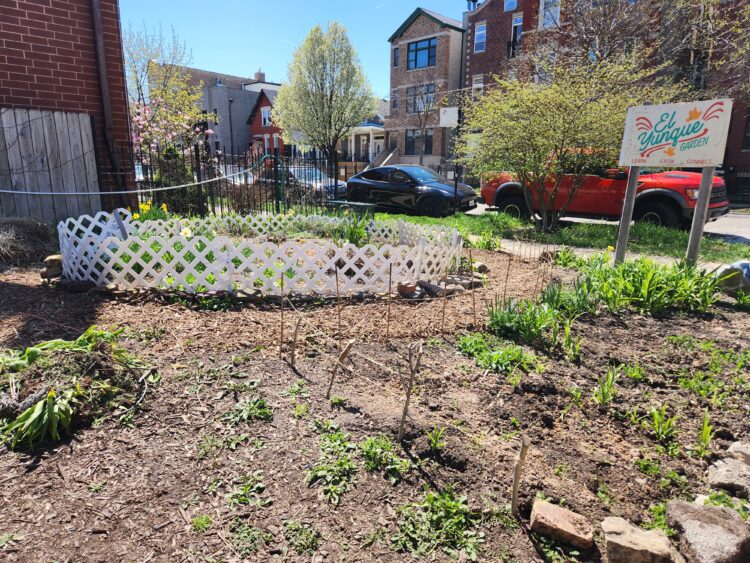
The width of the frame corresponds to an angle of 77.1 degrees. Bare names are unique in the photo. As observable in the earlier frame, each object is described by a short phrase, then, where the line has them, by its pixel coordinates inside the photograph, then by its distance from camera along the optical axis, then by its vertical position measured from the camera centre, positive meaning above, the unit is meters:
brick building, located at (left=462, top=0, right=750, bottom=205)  22.12 +7.78
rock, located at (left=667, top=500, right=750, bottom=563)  1.75 -1.35
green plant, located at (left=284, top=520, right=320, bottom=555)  1.78 -1.39
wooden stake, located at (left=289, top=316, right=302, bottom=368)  3.12 -1.23
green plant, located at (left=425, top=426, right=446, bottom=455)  2.34 -1.31
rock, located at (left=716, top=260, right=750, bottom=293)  5.04 -1.04
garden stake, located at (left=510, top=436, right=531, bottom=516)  1.92 -1.20
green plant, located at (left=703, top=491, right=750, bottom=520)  2.07 -1.42
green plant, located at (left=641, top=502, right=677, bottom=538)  1.94 -1.44
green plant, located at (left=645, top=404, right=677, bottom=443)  2.60 -1.36
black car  12.91 -0.50
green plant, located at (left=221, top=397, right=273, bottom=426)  2.55 -1.30
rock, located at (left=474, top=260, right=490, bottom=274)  6.16 -1.20
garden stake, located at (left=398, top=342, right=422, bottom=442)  2.30 -1.18
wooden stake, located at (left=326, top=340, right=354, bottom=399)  2.70 -1.12
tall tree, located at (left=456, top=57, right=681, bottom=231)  9.37 +0.89
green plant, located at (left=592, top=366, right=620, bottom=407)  2.92 -1.33
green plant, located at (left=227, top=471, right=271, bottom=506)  1.99 -1.36
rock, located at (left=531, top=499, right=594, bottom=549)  1.85 -1.37
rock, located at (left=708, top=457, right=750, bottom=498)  2.18 -1.39
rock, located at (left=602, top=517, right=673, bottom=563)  1.71 -1.33
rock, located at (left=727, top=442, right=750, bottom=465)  2.42 -1.39
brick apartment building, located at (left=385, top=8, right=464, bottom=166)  34.25 +6.93
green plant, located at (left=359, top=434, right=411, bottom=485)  2.19 -1.34
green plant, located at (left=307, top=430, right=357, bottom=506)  2.07 -1.34
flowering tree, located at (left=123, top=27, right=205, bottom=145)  12.93 +2.14
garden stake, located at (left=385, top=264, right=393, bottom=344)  3.68 -1.29
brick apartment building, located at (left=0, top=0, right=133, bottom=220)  6.07 +1.21
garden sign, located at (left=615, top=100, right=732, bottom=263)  5.05 +0.39
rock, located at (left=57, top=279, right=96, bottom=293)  4.47 -1.11
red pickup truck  10.02 -0.45
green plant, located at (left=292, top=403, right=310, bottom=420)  2.60 -1.31
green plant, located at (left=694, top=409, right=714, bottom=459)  2.47 -1.38
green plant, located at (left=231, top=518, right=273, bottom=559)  1.77 -1.39
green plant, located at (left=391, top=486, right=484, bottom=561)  1.82 -1.40
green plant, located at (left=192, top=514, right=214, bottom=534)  1.85 -1.37
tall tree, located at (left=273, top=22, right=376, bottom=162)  32.00 +5.49
